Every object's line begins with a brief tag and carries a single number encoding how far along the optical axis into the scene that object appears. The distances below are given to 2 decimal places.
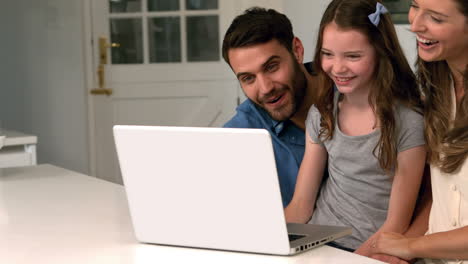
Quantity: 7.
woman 2.57
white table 2.45
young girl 2.79
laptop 2.38
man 3.28
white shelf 4.25
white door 6.48
